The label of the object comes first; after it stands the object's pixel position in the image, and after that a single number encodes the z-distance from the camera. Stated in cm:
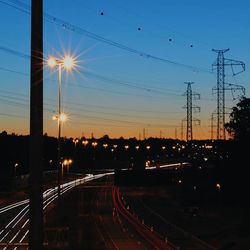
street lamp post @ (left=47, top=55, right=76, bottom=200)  3482
